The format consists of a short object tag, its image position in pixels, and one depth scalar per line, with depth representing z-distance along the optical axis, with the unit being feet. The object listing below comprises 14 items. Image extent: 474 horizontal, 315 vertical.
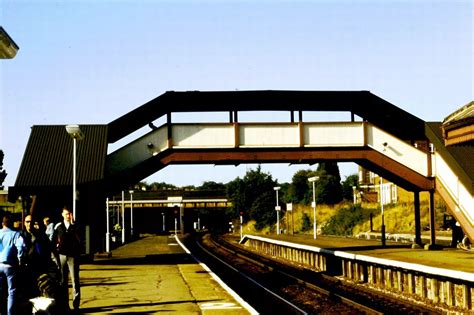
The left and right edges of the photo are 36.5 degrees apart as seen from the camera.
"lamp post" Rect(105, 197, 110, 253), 115.05
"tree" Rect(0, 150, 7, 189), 332.14
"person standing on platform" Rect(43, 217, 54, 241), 48.85
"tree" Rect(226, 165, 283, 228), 307.78
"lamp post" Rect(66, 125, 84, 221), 69.97
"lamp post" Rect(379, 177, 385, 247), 111.04
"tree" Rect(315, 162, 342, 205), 304.91
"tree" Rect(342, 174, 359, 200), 405.39
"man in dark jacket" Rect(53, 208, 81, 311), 45.29
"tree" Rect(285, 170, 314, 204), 344.08
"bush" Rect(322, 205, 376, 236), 203.10
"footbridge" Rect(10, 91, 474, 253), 98.22
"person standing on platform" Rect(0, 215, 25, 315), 38.37
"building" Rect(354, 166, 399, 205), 282.46
